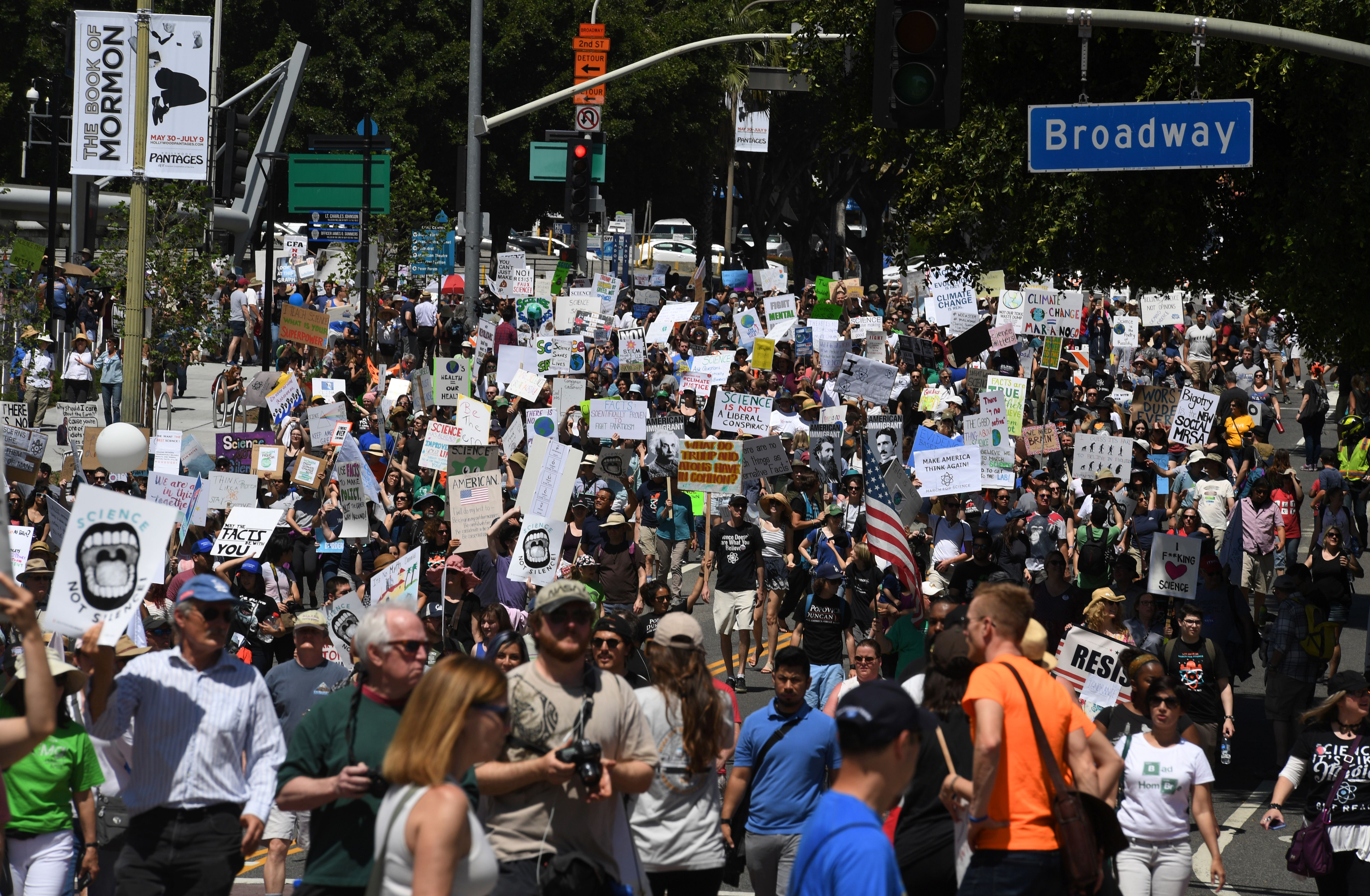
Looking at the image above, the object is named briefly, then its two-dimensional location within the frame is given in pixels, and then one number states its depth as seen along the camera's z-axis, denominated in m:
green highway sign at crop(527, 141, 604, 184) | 80.81
